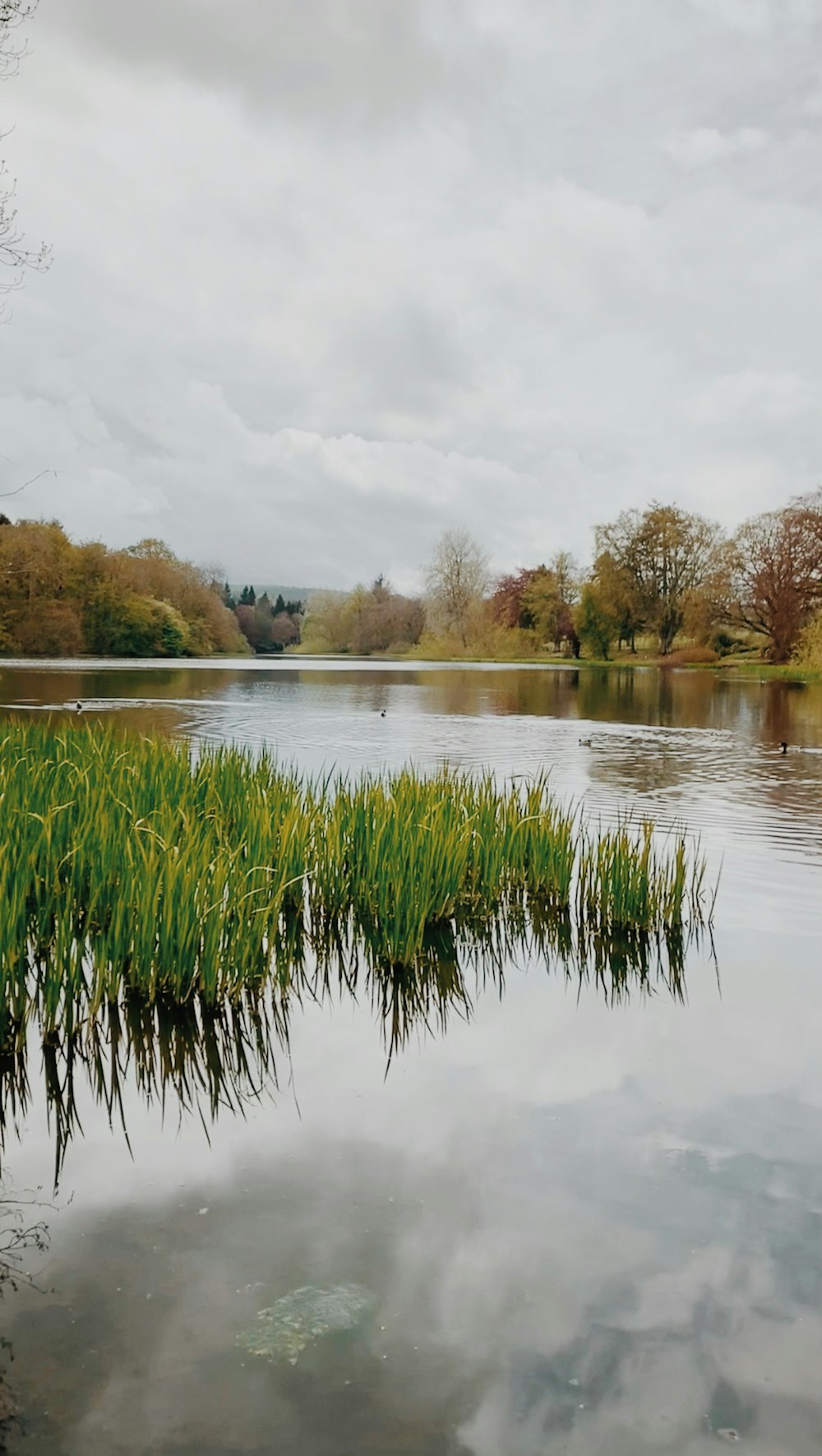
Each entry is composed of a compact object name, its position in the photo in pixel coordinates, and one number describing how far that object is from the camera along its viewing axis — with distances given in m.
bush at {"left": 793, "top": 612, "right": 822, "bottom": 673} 44.41
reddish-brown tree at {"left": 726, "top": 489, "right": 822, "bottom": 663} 55.56
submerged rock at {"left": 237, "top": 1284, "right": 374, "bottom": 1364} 2.60
